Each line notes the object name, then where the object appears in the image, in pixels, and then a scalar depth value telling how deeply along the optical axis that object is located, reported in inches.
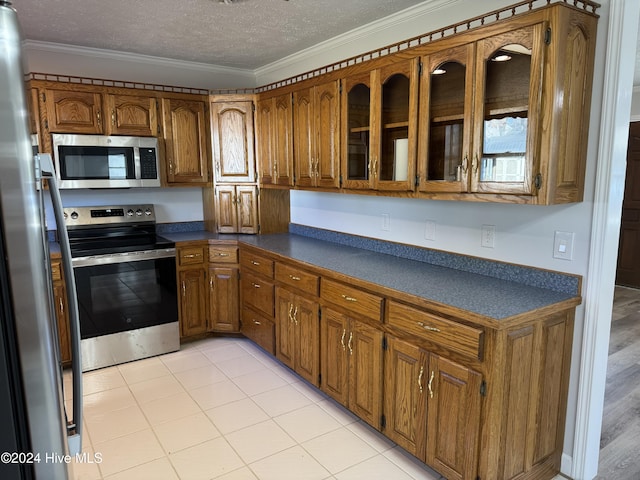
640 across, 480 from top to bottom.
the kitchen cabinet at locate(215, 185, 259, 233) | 155.9
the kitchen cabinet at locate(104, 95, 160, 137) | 136.7
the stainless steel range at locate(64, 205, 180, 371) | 128.3
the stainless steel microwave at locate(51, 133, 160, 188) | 130.2
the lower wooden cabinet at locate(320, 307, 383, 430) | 91.6
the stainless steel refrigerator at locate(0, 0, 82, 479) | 30.2
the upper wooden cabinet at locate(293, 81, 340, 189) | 115.6
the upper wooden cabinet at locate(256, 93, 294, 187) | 135.6
